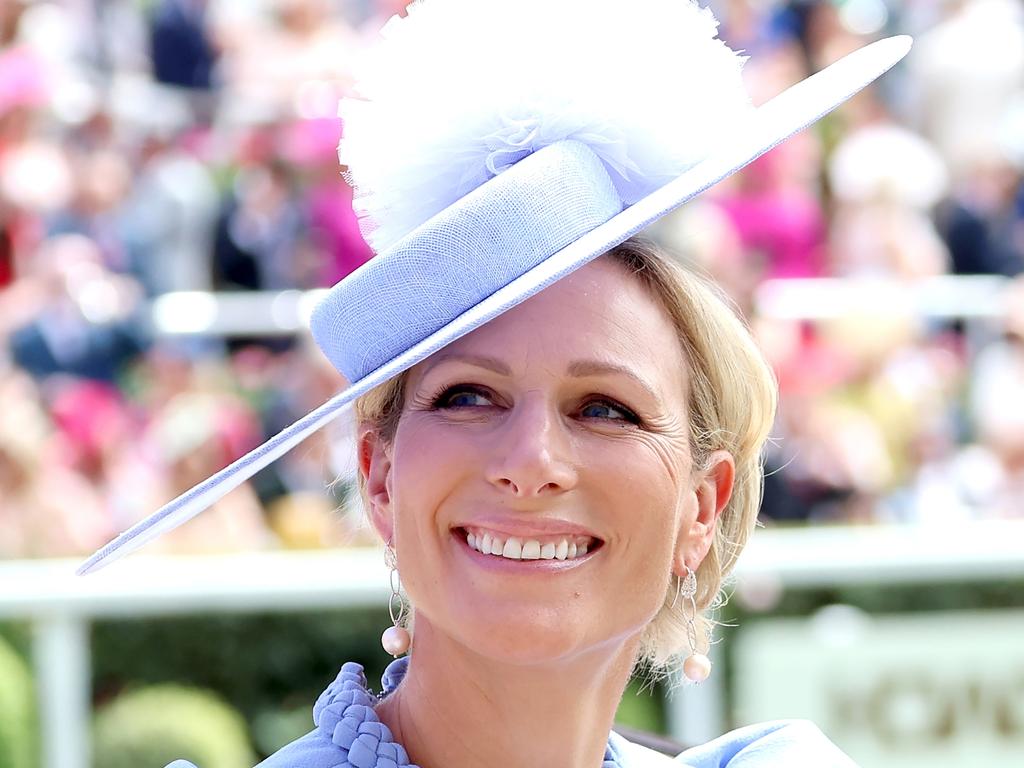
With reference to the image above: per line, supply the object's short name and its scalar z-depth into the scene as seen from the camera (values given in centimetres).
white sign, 1014
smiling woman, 366
